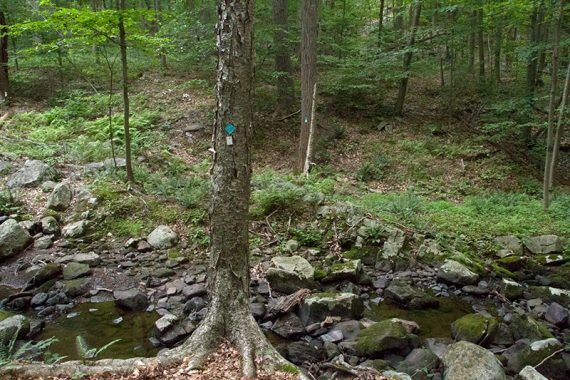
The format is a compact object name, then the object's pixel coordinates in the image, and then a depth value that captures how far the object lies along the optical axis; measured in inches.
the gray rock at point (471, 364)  175.5
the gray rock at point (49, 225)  319.6
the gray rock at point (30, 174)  362.9
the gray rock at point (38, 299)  255.6
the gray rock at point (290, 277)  272.8
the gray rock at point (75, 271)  282.0
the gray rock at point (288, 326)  225.3
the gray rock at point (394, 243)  313.0
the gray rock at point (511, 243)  314.7
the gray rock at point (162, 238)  319.9
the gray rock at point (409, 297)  261.4
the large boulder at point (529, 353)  195.6
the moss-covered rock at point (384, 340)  205.6
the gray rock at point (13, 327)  205.7
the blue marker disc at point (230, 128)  158.1
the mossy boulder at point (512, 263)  300.9
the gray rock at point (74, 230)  320.8
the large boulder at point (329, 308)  239.3
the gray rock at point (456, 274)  286.8
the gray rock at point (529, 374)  174.6
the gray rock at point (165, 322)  223.9
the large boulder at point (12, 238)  296.0
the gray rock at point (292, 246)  316.5
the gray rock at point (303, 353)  197.8
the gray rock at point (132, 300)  255.1
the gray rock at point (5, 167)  373.1
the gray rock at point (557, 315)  237.9
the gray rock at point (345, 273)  283.4
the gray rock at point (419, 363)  190.1
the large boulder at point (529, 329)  222.5
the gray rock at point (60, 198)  341.7
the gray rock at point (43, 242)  308.3
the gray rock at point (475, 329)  218.7
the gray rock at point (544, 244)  310.8
